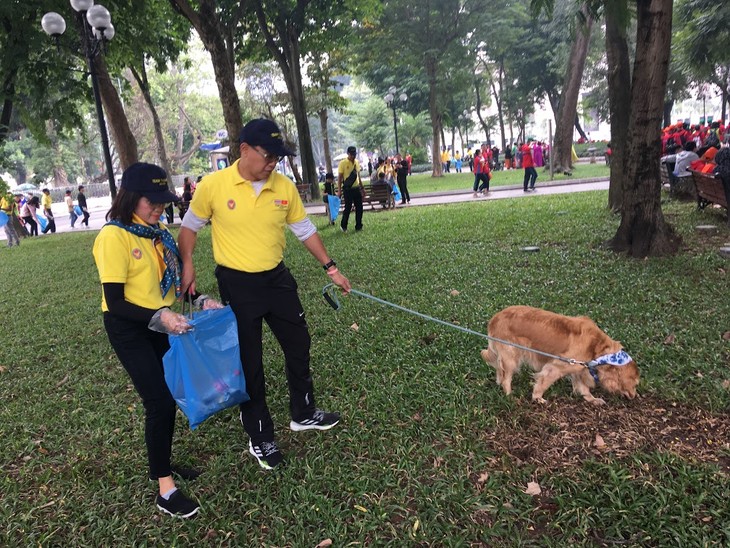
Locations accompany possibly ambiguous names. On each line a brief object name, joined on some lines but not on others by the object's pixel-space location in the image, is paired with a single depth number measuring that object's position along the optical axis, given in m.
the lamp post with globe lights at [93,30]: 9.23
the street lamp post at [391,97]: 26.86
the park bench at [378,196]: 16.00
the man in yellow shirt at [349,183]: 11.13
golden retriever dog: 3.30
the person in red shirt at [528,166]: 17.05
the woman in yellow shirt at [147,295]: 2.53
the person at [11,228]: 15.89
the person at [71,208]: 23.16
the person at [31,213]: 19.84
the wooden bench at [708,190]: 8.27
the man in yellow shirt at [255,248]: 2.93
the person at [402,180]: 17.56
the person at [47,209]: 20.50
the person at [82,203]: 22.05
